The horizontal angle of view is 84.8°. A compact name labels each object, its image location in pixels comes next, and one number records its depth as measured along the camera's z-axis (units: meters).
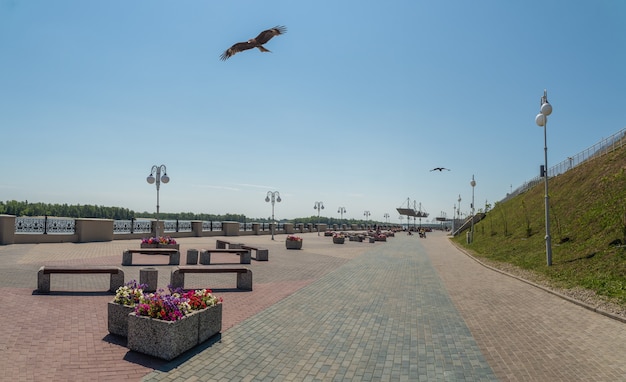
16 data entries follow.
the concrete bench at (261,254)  16.32
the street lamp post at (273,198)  37.40
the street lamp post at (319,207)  55.44
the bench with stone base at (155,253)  13.70
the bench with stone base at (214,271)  9.32
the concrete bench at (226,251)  14.26
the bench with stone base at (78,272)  8.42
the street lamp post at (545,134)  13.21
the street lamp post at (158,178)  21.21
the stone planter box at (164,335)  4.97
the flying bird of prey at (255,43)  9.56
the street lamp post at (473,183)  32.87
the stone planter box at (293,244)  22.88
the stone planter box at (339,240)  29.92
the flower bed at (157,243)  17.44
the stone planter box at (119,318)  5.75
